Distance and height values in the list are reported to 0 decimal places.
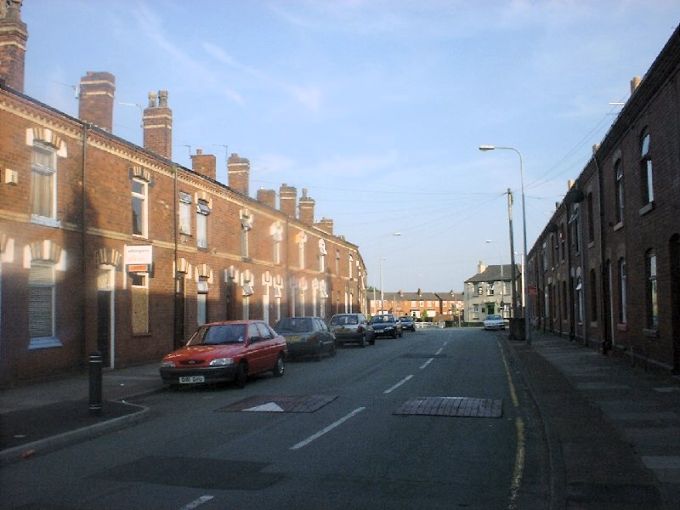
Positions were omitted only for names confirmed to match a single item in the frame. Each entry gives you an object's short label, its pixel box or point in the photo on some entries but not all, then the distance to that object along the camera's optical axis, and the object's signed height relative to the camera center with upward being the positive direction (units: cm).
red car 1501 -138
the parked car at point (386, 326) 4406 -206
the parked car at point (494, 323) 5966 -266
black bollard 1126 -151
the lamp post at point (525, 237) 3107 +277
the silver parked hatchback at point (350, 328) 3259 -164
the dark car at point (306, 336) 2381 -144
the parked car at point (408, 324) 5834 -260
